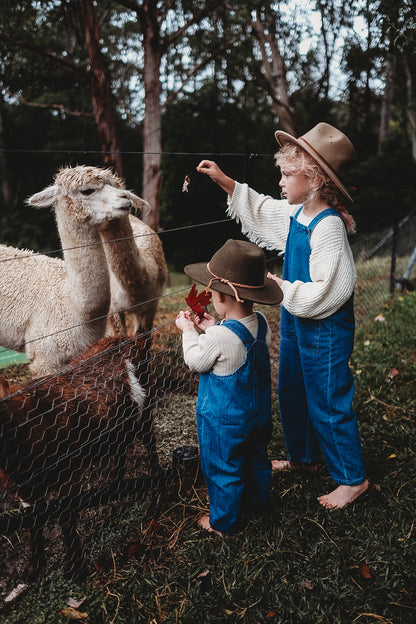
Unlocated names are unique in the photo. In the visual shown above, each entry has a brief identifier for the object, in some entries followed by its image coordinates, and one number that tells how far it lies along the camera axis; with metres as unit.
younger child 2.33
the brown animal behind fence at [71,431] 2.38
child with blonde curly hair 2.56
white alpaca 3.04
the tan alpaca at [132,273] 3.58
